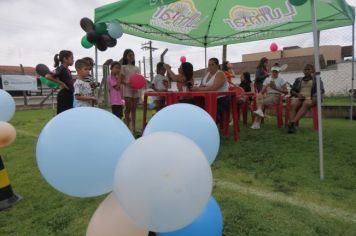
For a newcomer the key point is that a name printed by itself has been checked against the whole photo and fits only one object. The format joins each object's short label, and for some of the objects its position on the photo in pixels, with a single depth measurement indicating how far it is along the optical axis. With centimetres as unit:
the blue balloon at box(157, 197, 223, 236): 145
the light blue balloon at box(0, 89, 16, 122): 262
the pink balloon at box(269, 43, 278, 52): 886
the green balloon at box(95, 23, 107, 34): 519
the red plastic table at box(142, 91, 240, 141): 449
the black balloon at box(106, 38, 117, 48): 551
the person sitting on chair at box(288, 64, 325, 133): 594
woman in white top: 485
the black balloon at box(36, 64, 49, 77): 659
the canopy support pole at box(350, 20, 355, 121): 712
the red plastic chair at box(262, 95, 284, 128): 643
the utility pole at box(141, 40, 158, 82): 2477
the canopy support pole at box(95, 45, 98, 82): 575
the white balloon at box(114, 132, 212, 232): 117
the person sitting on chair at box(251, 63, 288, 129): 642
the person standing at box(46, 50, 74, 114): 451
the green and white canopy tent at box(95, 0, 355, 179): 619
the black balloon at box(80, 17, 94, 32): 536
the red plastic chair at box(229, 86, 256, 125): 684
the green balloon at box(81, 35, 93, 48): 594
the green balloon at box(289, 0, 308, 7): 310
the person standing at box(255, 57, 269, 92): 766
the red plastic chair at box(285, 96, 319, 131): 615
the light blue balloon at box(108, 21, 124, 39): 525
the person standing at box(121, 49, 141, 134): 547
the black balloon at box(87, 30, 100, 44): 526
